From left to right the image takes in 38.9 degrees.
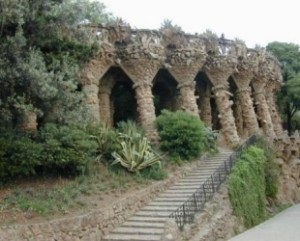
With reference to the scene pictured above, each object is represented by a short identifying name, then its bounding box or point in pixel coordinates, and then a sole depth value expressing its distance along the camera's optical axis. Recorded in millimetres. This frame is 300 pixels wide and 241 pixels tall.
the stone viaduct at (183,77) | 19250
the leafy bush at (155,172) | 14719
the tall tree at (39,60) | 11656
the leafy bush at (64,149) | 12266
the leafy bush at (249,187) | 14742
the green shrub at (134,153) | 14609
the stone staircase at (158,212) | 11281
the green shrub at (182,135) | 16678
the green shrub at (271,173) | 18391
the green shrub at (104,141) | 14898
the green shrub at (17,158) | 11680
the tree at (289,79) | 32531
